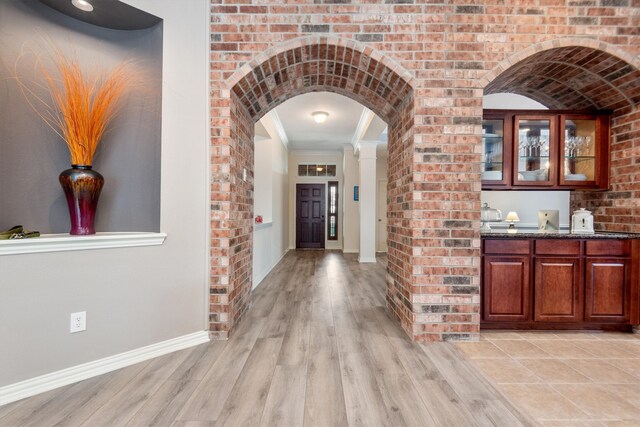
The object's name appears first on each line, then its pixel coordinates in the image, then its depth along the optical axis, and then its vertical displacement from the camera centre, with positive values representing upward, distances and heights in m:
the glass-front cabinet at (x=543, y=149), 2.70 +0.56
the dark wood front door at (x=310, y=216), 8.41 -0.18
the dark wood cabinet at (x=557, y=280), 2.46 -0.57
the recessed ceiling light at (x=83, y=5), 1.88 +1.30
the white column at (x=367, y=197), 6.29 +0.27
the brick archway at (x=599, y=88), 2.28 +1.08
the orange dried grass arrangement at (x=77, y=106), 1.88 +0.66
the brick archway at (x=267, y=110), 2.31 +0.61
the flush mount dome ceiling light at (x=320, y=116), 4.87 +1.55
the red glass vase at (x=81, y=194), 1.85 +0.09
